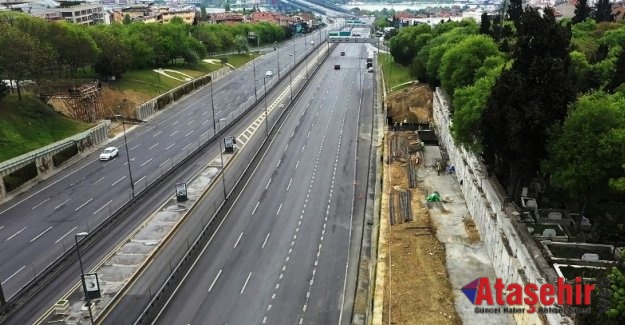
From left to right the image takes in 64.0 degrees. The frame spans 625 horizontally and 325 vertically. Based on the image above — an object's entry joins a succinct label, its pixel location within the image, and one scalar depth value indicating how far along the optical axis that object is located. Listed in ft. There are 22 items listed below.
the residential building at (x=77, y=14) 614.58
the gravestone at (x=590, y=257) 116.88
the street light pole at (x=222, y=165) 194.51
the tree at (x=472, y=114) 162.81
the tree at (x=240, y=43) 606.55
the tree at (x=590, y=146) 117.80
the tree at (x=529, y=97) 133.80
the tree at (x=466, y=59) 227.20
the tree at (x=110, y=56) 349.82
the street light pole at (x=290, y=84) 404.53
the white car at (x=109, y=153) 246.88
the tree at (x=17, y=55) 264.93
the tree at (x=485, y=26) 333.01
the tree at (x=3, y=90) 254.88
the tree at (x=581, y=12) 383.86
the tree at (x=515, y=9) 377.01
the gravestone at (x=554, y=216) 142.82
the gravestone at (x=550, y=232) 131.44
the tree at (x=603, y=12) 400.67
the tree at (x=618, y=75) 168.45
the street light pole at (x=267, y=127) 283.14
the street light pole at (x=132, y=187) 197.17
